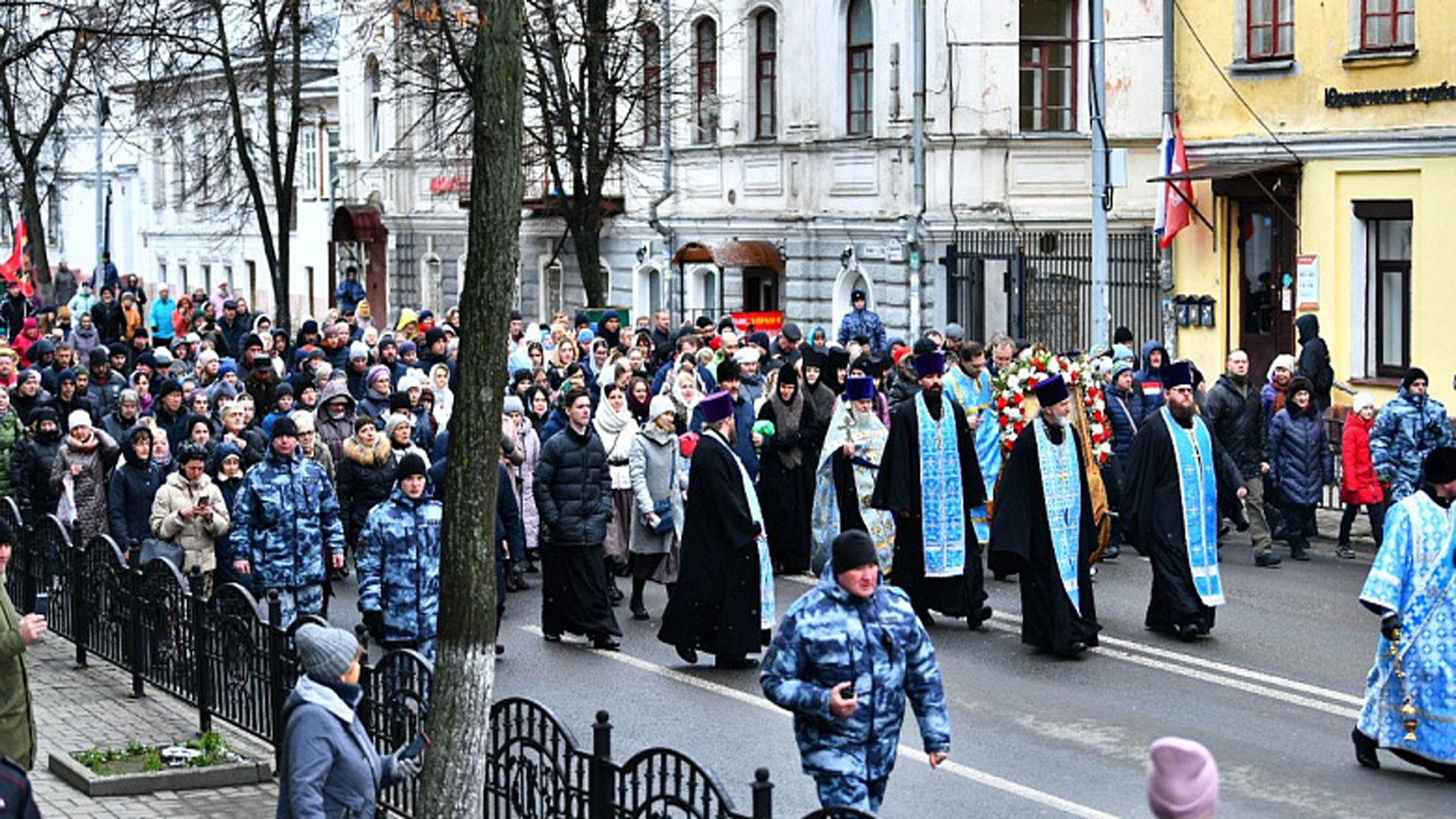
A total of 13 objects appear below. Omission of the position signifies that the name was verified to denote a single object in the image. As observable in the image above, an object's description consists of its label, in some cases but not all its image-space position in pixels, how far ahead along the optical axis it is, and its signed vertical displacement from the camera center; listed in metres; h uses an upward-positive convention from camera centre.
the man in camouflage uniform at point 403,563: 13.74 -1.62
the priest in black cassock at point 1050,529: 15.41 -1.67
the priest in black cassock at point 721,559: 14.87 -1.77
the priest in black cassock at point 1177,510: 15.88 -1.60
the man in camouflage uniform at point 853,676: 9.16 -1.53
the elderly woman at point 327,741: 8.62 -1.65
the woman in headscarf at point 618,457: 18.39 -1.41
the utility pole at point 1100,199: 26.61 +0.67
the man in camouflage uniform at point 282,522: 14.99 -1.52
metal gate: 30.80 -0.29
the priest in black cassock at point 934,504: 16.52 -1.59
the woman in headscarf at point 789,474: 19.22 -1.64
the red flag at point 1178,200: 28.67 +0.71
